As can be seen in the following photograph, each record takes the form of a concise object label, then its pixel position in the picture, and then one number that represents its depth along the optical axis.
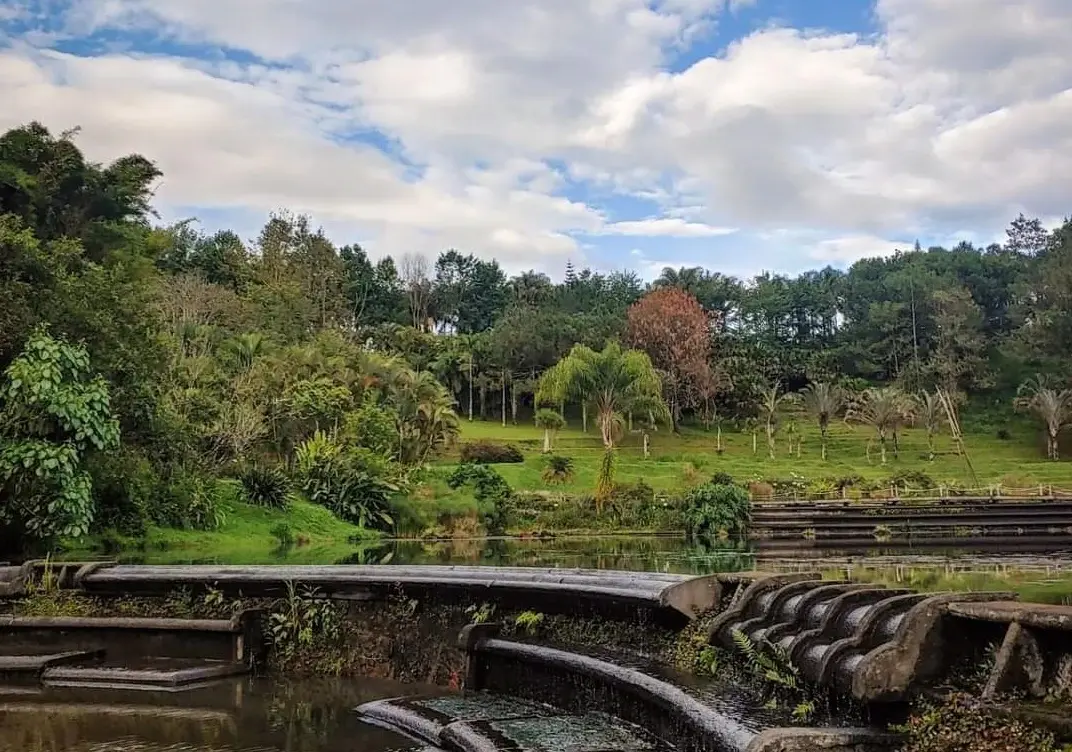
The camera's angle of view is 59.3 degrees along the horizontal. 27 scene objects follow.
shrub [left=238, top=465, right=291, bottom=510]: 25.44
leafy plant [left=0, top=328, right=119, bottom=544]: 13.47
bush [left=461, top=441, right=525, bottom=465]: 43.03
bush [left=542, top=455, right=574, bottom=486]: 36.78
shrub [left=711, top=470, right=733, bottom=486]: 33.12
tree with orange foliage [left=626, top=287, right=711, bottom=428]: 57.94
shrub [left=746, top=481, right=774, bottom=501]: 35.03
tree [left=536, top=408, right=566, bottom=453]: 44.90
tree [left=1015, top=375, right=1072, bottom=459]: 48.19
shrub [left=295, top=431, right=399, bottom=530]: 28.62
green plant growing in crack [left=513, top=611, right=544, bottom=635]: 7.28
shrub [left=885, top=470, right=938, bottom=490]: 36.56
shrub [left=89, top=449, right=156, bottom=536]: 16.81
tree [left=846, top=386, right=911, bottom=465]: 47.03
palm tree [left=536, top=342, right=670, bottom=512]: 44.97
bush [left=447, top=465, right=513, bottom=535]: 31.11
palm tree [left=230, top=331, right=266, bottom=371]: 36.00
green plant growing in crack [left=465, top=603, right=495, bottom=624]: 7.60
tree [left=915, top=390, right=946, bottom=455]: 48.69
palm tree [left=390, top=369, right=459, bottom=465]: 37.00
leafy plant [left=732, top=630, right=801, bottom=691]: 4.73
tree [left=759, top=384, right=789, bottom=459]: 48.78
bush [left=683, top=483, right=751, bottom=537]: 29.38
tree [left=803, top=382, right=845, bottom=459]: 48.69
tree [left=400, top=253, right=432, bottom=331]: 73.31
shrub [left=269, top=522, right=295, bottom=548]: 23.85
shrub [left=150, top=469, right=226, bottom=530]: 19.86
